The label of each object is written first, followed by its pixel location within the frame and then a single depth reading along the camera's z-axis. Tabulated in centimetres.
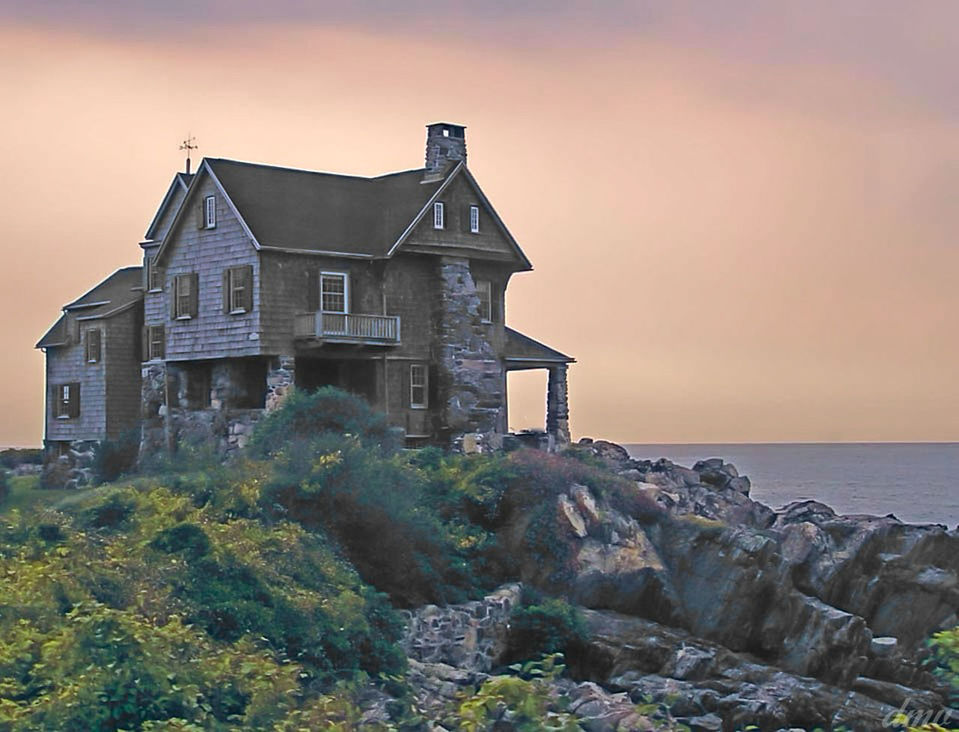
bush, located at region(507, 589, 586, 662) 3619
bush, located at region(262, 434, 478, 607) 3484
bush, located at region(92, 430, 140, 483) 5212
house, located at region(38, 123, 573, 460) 4641
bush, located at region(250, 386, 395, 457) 4112
